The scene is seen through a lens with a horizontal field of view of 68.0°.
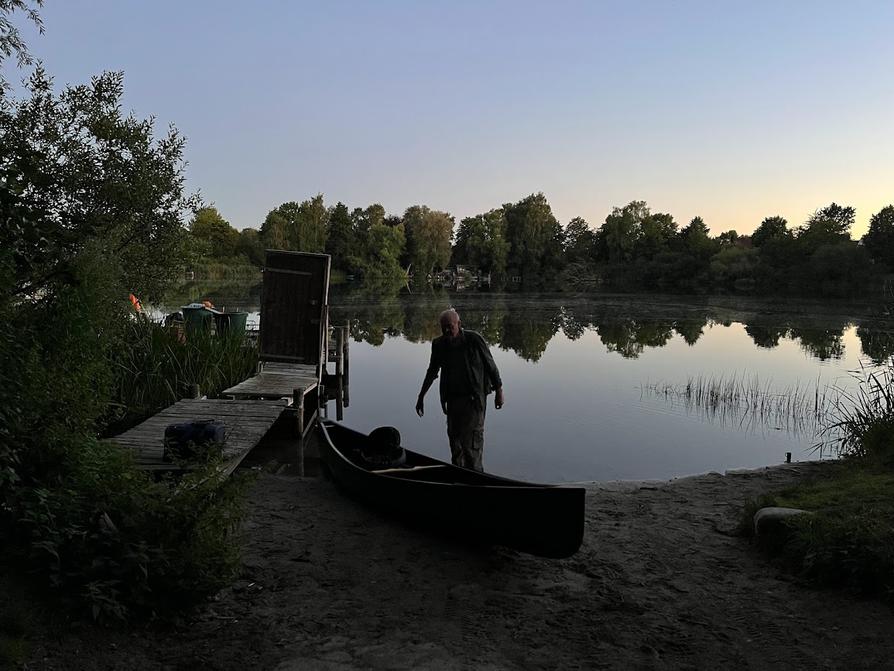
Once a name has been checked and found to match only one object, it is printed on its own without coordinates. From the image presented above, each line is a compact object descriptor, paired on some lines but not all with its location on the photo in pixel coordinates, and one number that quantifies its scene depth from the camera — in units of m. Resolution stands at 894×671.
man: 6.42
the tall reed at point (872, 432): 7.39
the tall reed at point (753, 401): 12.36
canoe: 4.40
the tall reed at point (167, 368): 9.55
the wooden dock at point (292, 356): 8.87
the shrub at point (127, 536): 3.31
